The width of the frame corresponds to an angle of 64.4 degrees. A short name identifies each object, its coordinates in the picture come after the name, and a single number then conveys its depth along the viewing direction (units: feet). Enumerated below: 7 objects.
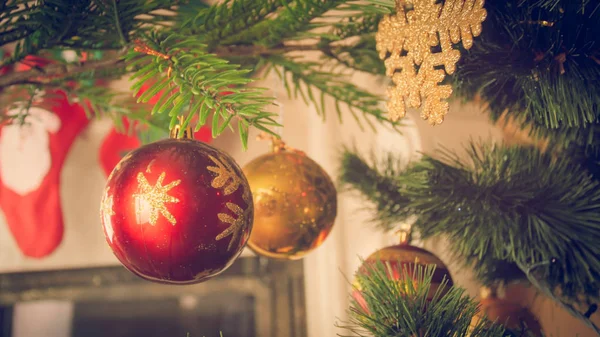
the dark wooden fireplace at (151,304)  4.28
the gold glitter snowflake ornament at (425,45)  1.22
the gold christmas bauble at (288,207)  1.79
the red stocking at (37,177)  4.13
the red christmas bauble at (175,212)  1.20
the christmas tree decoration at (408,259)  1.54
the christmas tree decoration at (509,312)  2.06
